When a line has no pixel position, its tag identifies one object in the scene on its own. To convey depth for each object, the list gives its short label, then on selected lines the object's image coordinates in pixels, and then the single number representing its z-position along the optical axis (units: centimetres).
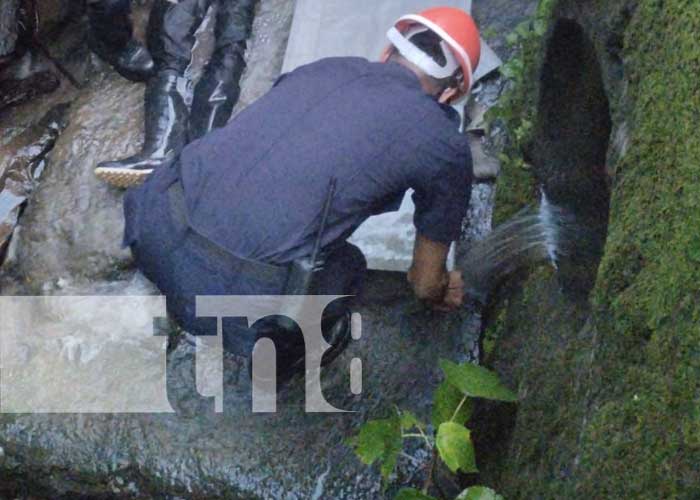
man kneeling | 325
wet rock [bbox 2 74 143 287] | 439
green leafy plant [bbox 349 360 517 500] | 288
